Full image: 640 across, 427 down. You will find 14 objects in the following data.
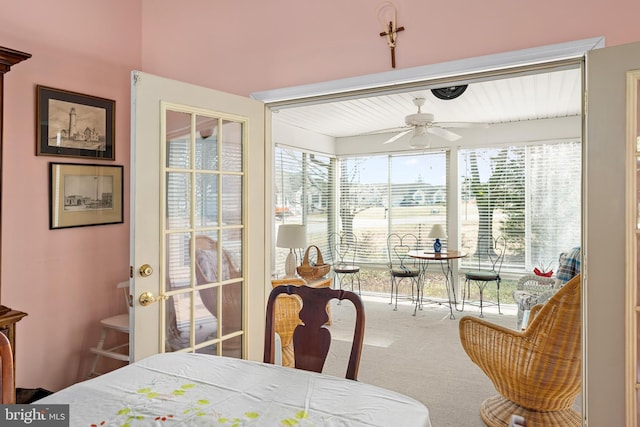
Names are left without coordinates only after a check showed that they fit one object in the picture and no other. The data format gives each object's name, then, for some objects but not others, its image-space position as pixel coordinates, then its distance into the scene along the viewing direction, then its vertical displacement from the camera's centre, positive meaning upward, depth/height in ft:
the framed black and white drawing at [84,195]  8.57 +0.33
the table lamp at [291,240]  15.76 -1.06
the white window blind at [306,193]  20.03 +0.91
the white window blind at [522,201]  19.34 +0.51
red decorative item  18.29 -2.61
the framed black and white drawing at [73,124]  8.35 +1.79
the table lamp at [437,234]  19.89 -1.08
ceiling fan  14.92 +3.13
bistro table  19.03 -2.81
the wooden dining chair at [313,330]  5.96 -1.67
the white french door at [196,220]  7.26 -0.18
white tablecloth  4.09 -1.98
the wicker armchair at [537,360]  8.05 -2.97
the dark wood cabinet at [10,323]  6.74 -1.78
